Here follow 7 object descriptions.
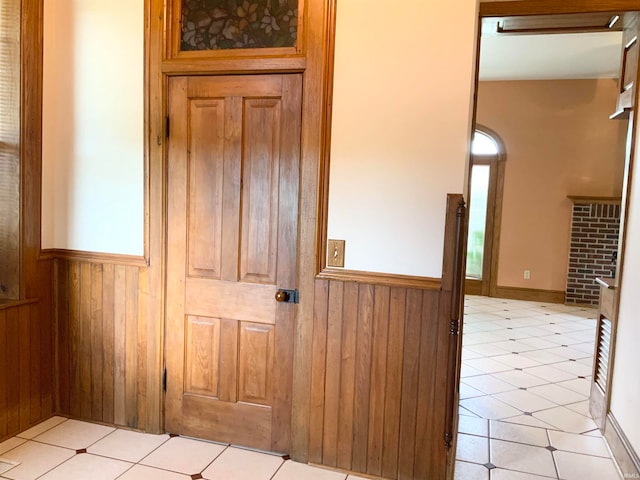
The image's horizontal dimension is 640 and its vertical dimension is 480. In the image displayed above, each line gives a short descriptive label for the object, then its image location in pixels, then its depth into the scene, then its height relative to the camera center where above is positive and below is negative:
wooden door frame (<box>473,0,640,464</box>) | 2.19 +1.06
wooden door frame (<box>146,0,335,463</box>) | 2.19 +0.26
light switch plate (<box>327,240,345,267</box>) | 2.23 -0.19
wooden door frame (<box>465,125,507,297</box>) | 6.63 +0.14
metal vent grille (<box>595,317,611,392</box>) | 2.76 -0.82
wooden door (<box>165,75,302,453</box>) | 2.31 -0.23
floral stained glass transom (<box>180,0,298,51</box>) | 2.27 +0.96
